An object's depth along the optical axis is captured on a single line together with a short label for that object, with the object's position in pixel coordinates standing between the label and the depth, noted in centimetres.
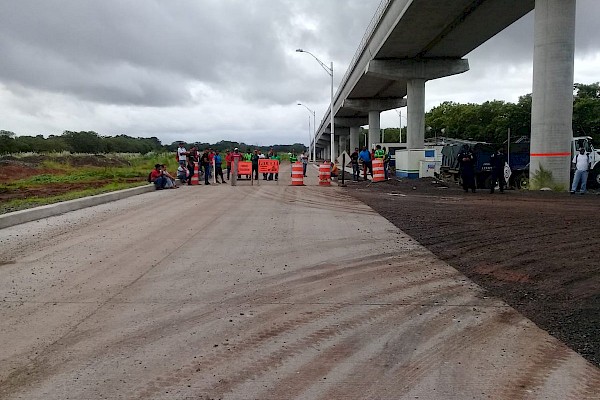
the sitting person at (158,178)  2305
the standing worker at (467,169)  2092
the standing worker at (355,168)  3013
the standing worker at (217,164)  2815
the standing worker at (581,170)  1889
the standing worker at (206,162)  2672
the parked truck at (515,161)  2380
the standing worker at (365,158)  2970
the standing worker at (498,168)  2052
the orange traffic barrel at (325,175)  2605
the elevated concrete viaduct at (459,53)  2078
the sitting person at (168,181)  2345
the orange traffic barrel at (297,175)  2606
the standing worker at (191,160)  2627
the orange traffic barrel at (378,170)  2833
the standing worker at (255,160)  2889
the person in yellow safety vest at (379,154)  3260
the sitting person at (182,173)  2634
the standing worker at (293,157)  3734
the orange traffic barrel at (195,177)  2664
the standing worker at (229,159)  2750
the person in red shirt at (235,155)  2666
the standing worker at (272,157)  3126
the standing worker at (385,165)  3018
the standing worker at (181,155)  2616
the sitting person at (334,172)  3214
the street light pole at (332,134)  4553
